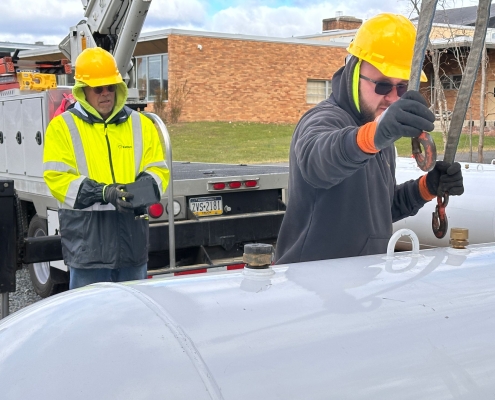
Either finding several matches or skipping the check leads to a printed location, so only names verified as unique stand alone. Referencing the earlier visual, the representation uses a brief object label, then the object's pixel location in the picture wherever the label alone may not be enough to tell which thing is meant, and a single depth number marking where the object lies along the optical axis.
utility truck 5.94
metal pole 5.15
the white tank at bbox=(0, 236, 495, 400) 1.44
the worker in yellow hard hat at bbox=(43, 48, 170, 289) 4.18
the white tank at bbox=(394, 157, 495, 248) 6.09
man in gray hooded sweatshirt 2.54
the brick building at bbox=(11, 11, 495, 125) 29.36
